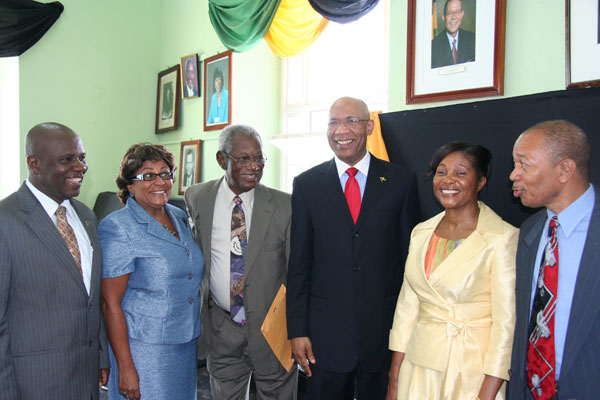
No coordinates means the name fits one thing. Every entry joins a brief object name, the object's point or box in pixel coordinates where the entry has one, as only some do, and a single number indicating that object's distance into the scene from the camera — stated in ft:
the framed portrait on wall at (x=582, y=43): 7.07
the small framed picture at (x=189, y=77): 17.47
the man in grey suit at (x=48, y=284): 4.99
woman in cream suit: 5.06
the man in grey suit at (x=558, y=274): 4.19
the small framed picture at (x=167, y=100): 18.75
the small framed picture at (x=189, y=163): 17.51
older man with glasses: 6.89
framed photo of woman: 15.80
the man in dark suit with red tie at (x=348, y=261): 6.14
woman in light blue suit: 5.91
